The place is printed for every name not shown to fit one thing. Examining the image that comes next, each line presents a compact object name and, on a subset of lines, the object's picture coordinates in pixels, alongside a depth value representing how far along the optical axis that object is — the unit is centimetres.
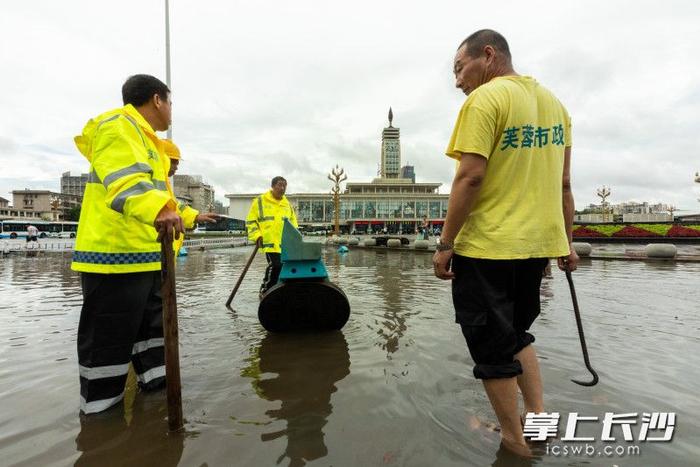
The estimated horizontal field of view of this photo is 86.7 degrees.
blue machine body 394
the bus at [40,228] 4517
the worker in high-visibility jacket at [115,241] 208
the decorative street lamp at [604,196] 4603
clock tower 12650
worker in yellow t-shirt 183
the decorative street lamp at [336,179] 3256
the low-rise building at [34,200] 10829
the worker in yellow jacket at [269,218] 602
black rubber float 401
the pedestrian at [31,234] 2475
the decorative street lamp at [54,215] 9081
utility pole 1370
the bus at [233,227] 6006
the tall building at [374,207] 10062
